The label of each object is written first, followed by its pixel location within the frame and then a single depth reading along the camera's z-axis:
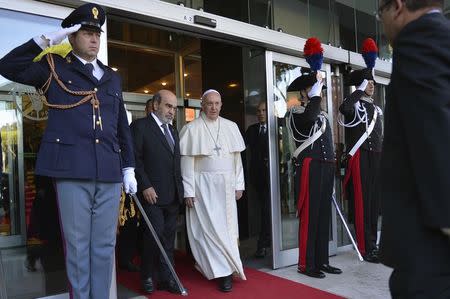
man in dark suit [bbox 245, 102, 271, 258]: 5.15
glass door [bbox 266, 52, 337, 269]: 4.50
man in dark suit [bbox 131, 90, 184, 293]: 3.69
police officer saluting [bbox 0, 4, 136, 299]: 2.39
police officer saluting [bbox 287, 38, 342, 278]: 4.21
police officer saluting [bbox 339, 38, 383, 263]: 4.73
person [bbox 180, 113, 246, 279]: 3.87
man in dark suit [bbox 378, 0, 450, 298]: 1.26
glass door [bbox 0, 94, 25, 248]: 2.93
